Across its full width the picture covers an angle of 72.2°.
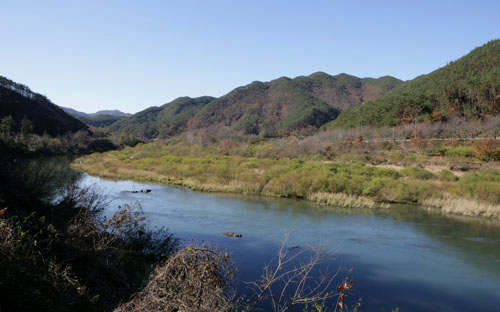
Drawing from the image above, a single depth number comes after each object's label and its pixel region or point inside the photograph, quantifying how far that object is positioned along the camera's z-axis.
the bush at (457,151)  34.53
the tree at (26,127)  61.31
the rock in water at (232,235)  14.26
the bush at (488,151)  32.03
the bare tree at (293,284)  9.07
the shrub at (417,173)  27.15
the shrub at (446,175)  26.31
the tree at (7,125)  59.03
